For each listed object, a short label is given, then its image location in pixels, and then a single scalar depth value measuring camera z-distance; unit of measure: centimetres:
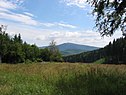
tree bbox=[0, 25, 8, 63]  3546
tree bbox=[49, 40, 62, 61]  5370
